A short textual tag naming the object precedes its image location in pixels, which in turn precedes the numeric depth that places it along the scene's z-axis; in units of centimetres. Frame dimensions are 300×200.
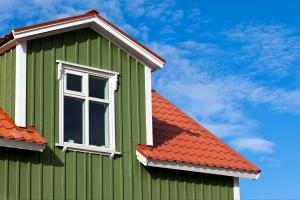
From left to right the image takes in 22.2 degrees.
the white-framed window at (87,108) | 1499
